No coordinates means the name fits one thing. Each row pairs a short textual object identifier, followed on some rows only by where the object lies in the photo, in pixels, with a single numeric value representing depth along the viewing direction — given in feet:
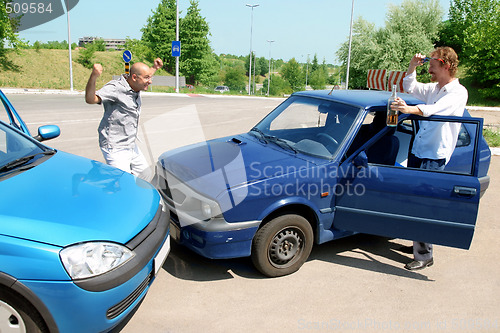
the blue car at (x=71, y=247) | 7.45
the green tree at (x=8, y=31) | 101.26
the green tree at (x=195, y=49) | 179.52
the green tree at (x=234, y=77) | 331.24
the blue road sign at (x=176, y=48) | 88.25
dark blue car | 11.46
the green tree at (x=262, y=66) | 497.46
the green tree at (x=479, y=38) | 93.97
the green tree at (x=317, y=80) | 330.75
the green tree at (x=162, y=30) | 179.52
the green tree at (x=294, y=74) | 328.23
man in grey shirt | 13.80
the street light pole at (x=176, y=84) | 101.23
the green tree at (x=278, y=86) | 309.65
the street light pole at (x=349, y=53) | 105.55
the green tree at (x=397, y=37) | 111.34
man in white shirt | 12.96
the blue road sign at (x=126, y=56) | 63.10
